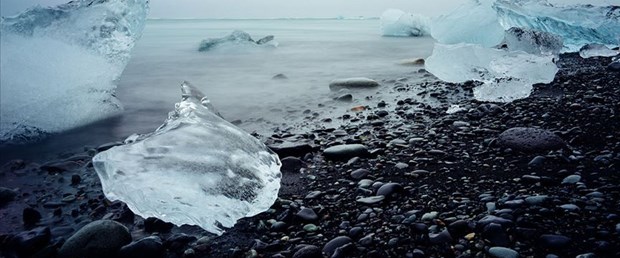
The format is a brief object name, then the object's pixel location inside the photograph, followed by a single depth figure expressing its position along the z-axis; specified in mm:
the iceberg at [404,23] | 16078
